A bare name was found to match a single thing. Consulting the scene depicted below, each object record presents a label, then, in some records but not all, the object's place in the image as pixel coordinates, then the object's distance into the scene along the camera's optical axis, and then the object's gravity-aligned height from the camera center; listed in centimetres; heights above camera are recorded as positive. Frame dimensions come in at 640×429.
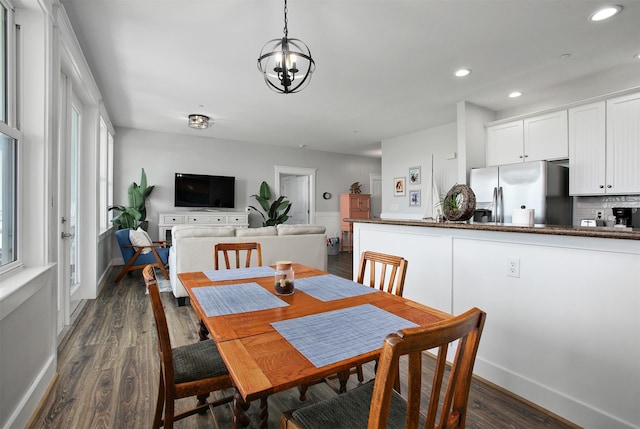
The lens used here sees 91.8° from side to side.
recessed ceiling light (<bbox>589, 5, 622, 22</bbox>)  234 +155
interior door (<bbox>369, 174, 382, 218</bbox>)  873 +58
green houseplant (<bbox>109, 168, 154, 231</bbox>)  543 +10
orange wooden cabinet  796 +13
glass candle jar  151 -32
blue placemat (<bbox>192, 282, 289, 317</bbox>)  130 -39
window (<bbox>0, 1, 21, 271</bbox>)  168 +39
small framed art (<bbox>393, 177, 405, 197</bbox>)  640 +57
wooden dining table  79 -41
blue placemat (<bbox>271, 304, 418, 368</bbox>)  93 -41
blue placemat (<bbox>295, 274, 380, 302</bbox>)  152 -39
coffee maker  329 -4
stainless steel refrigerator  365 +27
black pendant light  195 +98
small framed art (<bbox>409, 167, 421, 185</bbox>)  607 +76
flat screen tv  635 +50
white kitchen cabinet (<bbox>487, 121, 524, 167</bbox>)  413 +97
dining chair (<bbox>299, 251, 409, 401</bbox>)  166 -35
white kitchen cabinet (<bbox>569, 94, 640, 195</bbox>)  316 +72
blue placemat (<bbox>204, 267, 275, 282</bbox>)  185 -37
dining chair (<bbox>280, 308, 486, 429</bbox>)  62 -41
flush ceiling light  503 +152
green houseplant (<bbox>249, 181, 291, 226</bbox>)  699 +18
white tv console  604 -10
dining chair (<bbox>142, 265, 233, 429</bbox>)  118 -66
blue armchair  440 -61
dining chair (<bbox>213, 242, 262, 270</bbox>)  231 -25
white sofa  344 -37
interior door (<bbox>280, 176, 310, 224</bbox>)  816 +53
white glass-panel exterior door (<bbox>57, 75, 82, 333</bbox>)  263 +15
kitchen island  147 -54
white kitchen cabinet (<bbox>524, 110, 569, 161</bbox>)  370 +95
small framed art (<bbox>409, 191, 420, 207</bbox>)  608 +30
